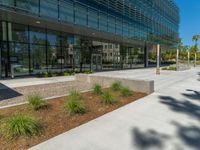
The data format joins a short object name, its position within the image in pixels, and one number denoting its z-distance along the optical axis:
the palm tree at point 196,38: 70.02
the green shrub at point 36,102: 6.45
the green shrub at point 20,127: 4.32
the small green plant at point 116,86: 9.93
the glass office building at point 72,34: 16.03
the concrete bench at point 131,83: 9.75
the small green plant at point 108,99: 7.43
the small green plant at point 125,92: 8.94
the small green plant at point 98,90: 9.23
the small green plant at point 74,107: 6.09
